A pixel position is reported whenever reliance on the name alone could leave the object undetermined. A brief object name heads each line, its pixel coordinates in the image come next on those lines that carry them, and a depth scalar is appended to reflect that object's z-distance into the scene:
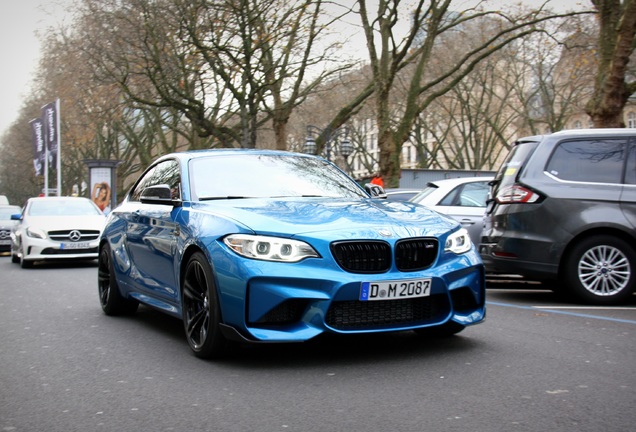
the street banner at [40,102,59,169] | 37.44
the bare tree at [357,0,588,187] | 25.22
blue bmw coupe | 5.29
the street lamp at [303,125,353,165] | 30.75
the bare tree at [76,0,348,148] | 25.27
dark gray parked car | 8.80
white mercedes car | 16.42
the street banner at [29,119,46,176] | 41.19
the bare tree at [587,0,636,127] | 15.35
